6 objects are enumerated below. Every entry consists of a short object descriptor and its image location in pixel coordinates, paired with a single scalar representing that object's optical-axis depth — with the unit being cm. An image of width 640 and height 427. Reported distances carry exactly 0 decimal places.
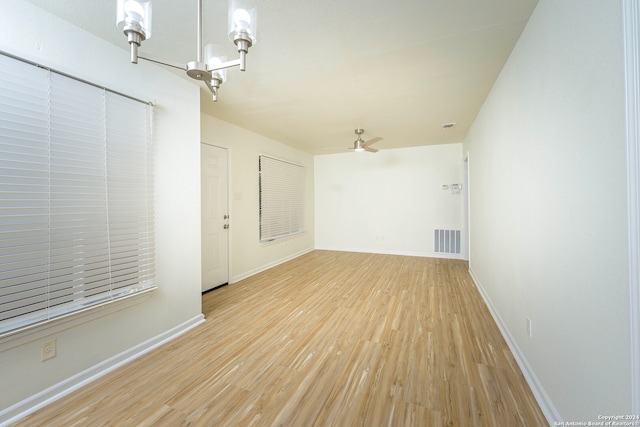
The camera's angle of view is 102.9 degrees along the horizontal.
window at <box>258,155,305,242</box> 496
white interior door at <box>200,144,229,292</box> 376
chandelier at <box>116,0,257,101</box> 112
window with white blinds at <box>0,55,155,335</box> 155
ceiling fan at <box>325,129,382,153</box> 415
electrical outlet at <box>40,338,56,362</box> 168
